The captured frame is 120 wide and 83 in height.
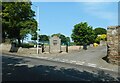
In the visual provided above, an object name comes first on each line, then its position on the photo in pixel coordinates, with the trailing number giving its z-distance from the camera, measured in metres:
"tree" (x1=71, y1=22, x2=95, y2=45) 27.47
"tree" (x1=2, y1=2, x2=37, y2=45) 12.66
